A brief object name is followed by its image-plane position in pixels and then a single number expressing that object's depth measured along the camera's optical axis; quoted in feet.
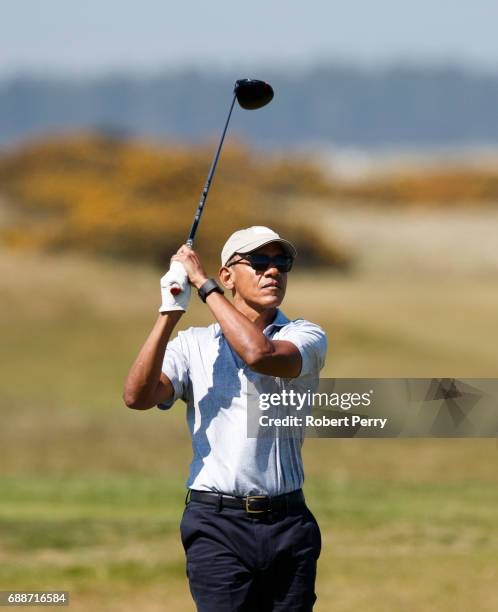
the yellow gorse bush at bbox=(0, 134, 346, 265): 403.54
